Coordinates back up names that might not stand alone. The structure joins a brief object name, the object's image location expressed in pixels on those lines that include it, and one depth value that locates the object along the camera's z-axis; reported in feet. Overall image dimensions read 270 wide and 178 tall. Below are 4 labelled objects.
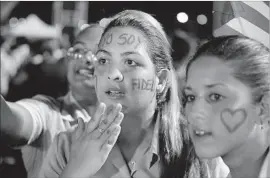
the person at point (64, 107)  4.83
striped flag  4.73
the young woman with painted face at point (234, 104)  4.46
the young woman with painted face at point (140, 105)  4.74
